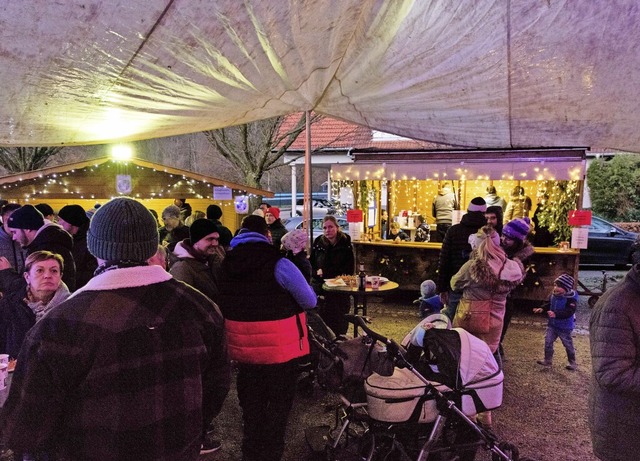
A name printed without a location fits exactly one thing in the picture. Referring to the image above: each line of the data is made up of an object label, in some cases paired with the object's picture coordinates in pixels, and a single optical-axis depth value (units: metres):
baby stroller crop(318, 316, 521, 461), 3.21
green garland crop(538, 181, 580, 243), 9.69
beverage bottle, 6.30
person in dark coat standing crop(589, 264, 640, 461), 2.30
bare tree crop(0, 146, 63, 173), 14.92
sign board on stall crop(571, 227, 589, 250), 8.41
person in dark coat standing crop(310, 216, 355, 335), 6.46
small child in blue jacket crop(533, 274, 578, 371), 5.92
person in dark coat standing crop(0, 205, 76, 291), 4.50
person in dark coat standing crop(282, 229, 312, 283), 5.40
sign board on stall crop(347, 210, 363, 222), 9.27
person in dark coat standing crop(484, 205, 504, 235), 6.15
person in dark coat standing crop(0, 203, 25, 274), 5.12
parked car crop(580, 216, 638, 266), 12.85
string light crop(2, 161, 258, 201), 9.41
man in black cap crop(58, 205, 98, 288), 5.41
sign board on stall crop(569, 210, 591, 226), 8.26
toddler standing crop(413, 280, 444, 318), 6.82
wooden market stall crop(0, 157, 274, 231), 9.38
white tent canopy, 1.94
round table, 6.20
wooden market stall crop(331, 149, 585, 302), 8.83
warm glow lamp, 9.84
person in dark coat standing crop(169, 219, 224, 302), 3.79
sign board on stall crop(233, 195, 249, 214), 10.84
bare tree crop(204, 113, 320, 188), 13.66
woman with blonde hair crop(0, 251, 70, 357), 3.42
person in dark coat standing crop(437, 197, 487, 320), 5.84
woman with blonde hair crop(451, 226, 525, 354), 4.59
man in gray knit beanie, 1.52
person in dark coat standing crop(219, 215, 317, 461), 3.28
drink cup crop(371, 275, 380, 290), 6.49
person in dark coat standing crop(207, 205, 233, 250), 5.86
